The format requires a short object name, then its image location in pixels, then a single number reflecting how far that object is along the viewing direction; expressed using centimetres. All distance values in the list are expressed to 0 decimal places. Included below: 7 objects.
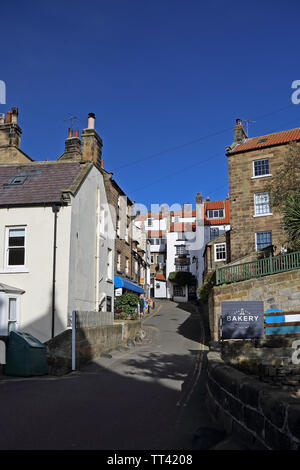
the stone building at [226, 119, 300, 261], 3098
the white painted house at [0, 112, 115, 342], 1756
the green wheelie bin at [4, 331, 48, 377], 1392
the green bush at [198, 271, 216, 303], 2599
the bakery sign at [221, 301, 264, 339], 1641
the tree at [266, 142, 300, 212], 2450
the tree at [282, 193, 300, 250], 1933
